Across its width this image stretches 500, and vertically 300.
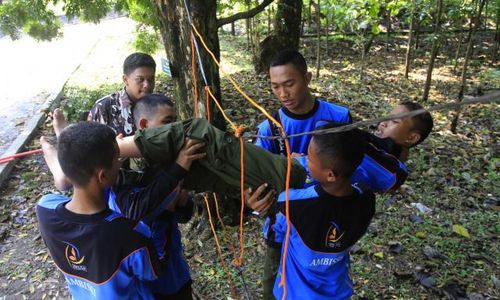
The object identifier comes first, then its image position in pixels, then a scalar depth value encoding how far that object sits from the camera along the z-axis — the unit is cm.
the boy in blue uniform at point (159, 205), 166
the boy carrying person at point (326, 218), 162
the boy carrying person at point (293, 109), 228
